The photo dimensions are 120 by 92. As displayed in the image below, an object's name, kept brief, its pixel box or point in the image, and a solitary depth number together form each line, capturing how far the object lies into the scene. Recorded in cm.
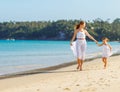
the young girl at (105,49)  1535
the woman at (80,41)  1360
